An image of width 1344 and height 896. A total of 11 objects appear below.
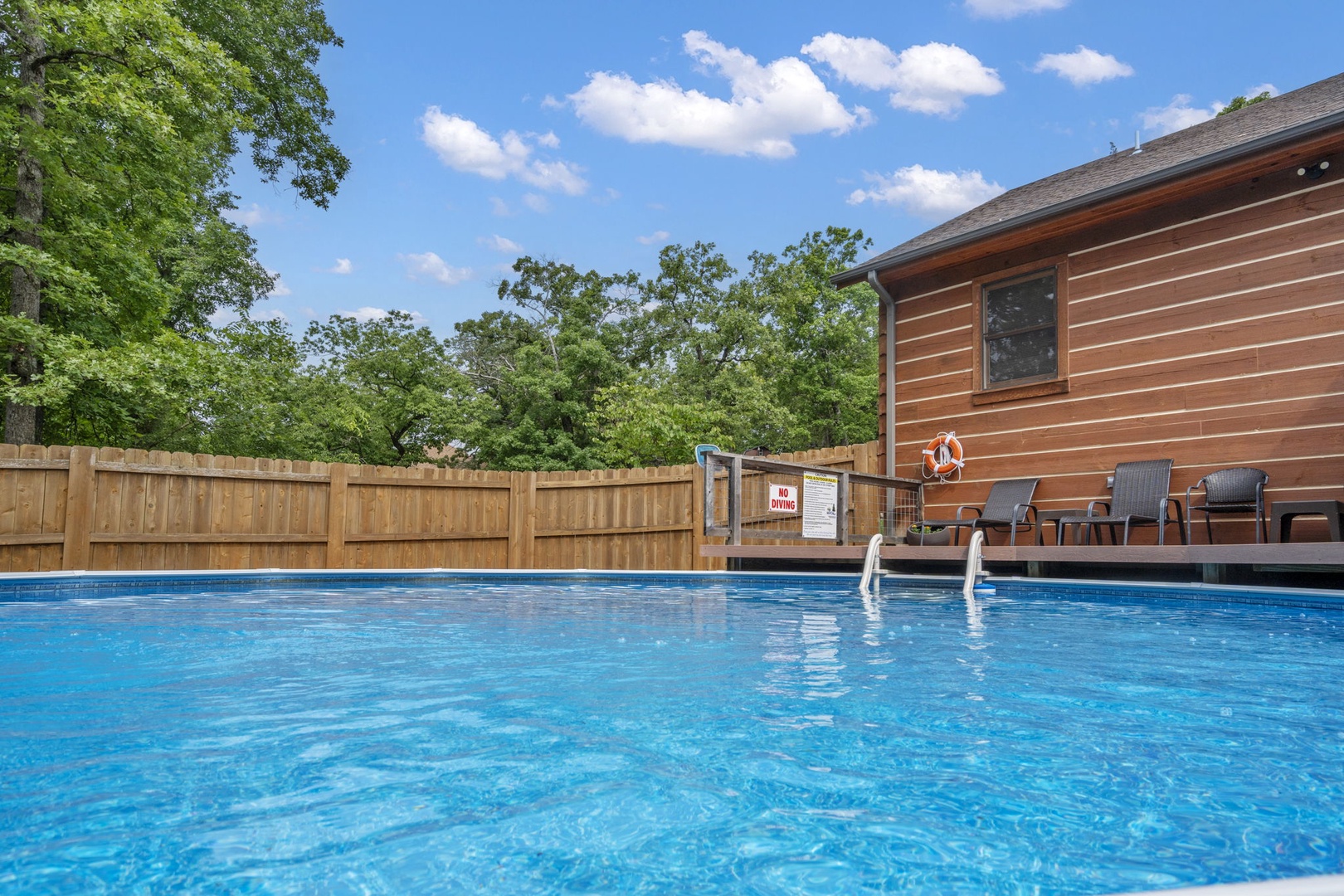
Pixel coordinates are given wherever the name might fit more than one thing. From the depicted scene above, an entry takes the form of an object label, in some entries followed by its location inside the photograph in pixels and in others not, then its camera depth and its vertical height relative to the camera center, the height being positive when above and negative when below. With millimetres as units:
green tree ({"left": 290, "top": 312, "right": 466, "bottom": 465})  21500 +3442
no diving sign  7234 +180
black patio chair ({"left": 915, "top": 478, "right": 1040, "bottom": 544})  7449 +120
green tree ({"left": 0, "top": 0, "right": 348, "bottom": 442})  10148 +4542
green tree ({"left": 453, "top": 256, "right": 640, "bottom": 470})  22562 +4345
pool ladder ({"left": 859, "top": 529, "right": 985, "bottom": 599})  5805 -299
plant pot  7717 -144
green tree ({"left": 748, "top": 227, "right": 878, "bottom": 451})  22469 +4455
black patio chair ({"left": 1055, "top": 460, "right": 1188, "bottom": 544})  6527 +203
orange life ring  8320 +663
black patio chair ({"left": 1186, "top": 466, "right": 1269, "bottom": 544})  6145 +260
